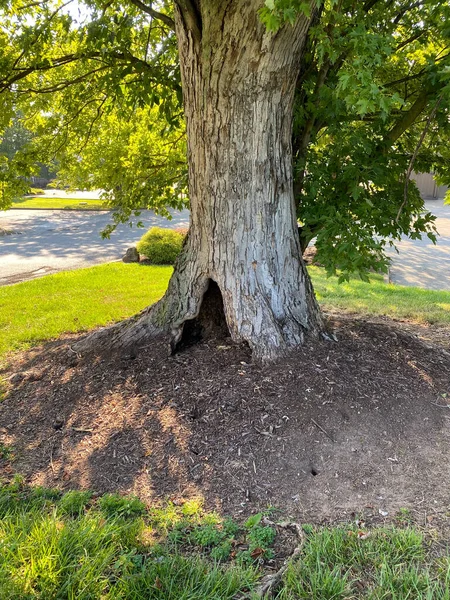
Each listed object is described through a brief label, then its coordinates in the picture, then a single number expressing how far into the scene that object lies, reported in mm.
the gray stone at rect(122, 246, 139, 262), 12430
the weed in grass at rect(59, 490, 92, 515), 2463
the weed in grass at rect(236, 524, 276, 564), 2111
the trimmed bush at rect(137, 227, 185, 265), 12391
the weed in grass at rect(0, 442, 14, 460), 3143
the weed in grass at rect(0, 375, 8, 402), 4129
